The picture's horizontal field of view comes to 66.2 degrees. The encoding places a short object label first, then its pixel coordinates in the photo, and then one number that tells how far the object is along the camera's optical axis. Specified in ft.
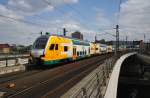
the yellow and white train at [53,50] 37.12
